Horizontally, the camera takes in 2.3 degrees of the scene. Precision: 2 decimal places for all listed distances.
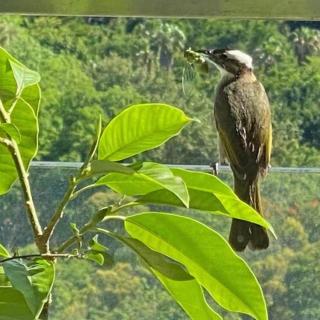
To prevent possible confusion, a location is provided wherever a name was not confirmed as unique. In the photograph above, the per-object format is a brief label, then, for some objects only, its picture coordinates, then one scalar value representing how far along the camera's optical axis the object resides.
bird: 7.65
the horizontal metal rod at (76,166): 6.84
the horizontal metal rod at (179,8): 6.72
